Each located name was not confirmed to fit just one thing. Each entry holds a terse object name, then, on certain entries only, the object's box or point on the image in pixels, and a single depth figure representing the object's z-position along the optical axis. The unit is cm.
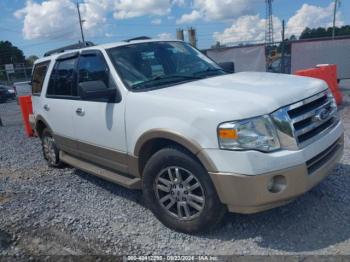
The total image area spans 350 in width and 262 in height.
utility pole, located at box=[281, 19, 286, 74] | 1275
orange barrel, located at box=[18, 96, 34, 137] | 986
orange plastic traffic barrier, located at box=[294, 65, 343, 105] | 839
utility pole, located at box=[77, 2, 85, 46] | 4883
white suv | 299
